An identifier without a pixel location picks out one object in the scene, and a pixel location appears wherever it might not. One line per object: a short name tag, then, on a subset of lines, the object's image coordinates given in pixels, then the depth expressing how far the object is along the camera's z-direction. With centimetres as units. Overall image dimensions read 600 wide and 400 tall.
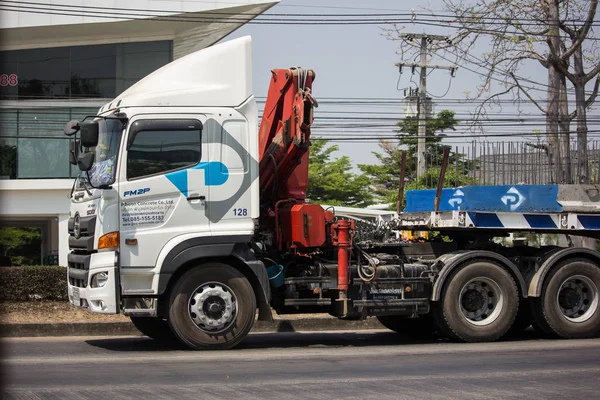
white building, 2662
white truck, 968
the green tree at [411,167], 1309
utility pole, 3200
